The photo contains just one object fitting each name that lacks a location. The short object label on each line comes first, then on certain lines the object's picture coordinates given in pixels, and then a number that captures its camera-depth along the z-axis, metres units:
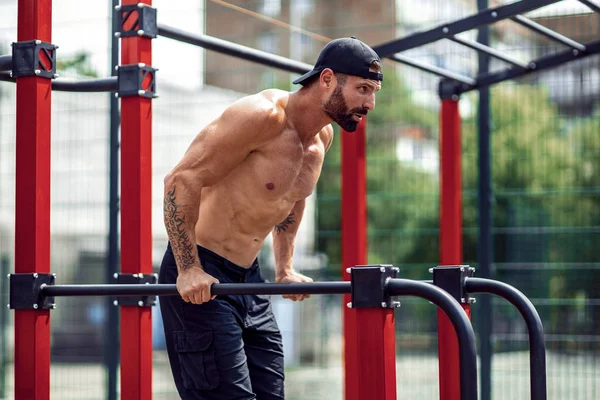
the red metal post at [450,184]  8.98
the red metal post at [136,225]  6.30
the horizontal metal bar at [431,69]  8.67
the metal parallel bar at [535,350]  4.79
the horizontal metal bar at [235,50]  6.70
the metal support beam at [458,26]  7.51
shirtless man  5.28
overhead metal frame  7.65
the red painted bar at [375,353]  4.62
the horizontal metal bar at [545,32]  8.18
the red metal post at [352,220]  8.03
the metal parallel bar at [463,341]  4.28
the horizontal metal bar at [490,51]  8.24
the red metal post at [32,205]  5.55
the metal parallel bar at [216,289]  4.75
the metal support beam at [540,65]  8.94
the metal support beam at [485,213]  10.10
